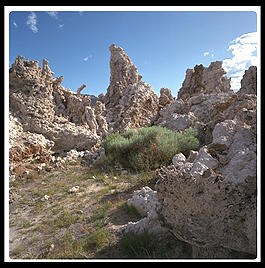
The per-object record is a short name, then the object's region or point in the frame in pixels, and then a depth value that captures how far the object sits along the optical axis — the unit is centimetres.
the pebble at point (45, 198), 470
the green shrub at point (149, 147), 605
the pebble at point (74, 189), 501
